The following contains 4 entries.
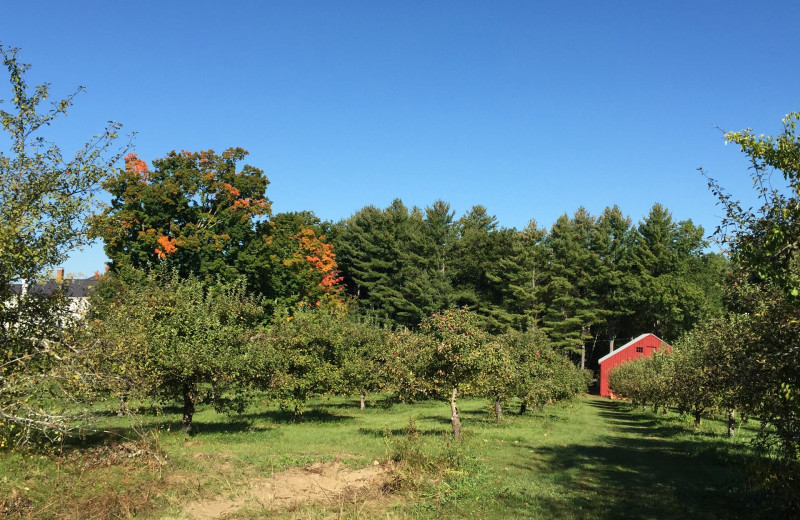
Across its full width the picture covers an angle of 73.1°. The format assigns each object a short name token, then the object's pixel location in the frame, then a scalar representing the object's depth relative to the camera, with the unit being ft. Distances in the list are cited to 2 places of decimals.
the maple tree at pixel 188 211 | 152.56
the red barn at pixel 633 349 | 210.38
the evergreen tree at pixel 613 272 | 245.04
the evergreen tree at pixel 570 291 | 231.91
